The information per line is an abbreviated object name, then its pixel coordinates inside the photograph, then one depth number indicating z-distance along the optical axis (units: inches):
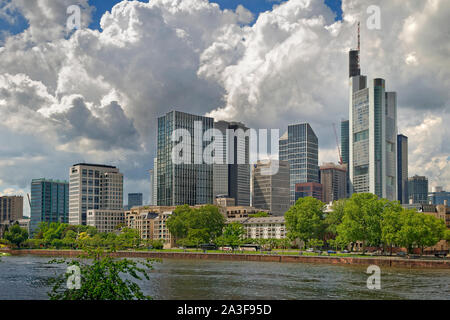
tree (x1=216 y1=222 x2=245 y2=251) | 7618.1
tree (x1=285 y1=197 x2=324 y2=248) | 7130.9
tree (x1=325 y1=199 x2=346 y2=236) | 7160.4
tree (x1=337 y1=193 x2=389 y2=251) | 5689.0
